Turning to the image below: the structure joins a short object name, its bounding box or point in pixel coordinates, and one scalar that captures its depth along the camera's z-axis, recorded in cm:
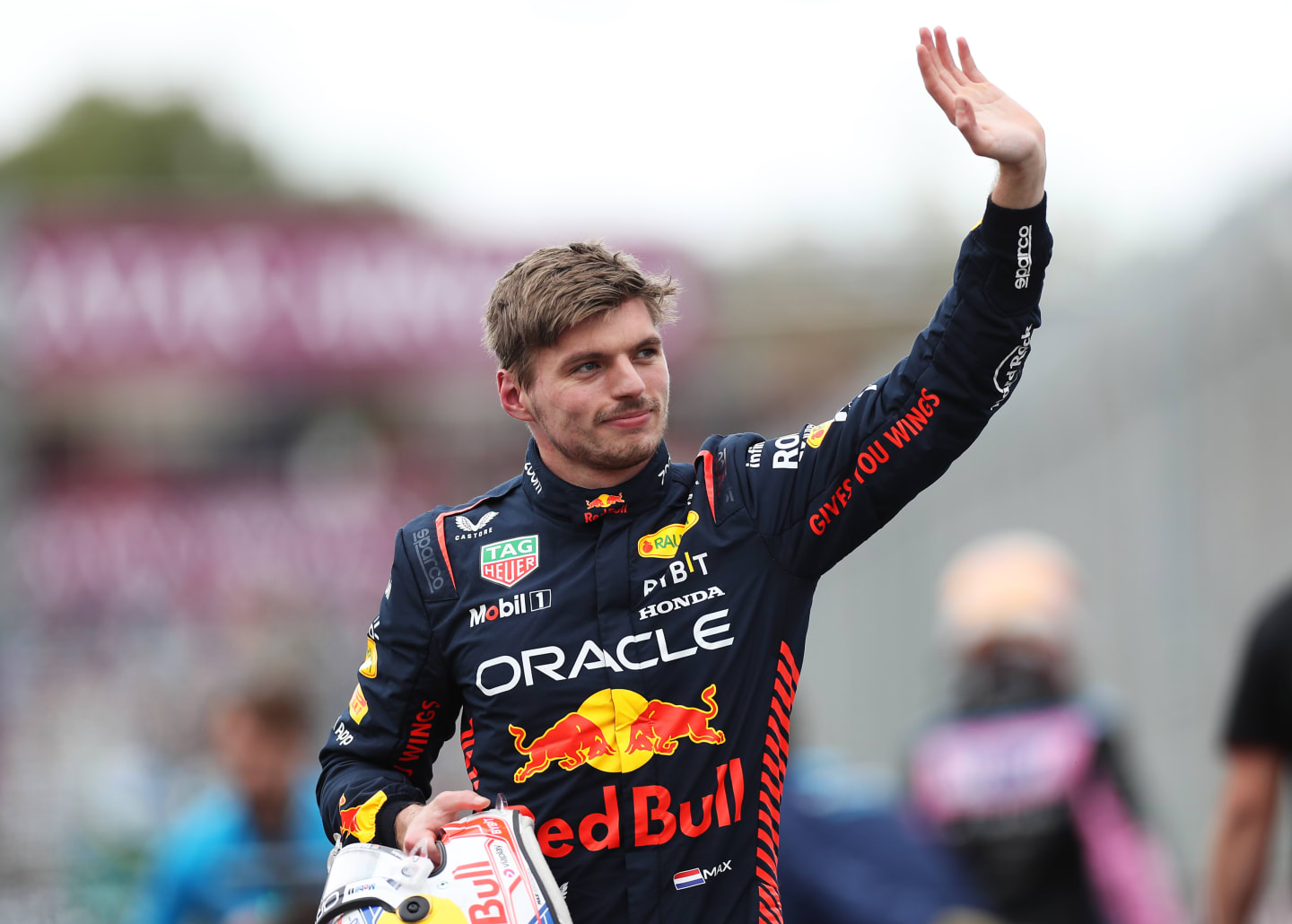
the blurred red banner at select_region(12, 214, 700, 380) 5203
